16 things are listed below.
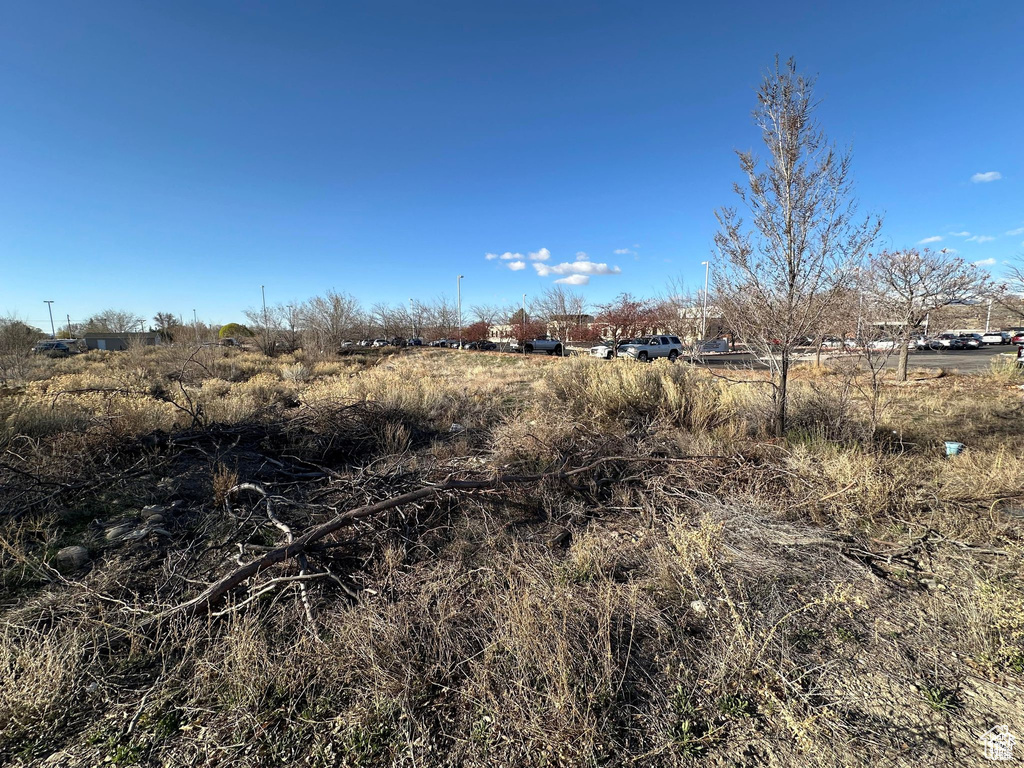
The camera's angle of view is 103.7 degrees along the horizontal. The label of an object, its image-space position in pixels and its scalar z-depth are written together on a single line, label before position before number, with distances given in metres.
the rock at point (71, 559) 2.79
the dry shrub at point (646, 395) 5.88
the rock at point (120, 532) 3.12
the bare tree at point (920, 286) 10.98
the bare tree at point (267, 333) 22.56
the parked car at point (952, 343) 31.57
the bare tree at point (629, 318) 36.09
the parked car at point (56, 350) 22.58
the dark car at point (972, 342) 35.41
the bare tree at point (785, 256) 4.93
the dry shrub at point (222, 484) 3.71
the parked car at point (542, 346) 32.25
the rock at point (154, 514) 3.36
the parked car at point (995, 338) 39.00
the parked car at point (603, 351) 22.07
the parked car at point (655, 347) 25.32
